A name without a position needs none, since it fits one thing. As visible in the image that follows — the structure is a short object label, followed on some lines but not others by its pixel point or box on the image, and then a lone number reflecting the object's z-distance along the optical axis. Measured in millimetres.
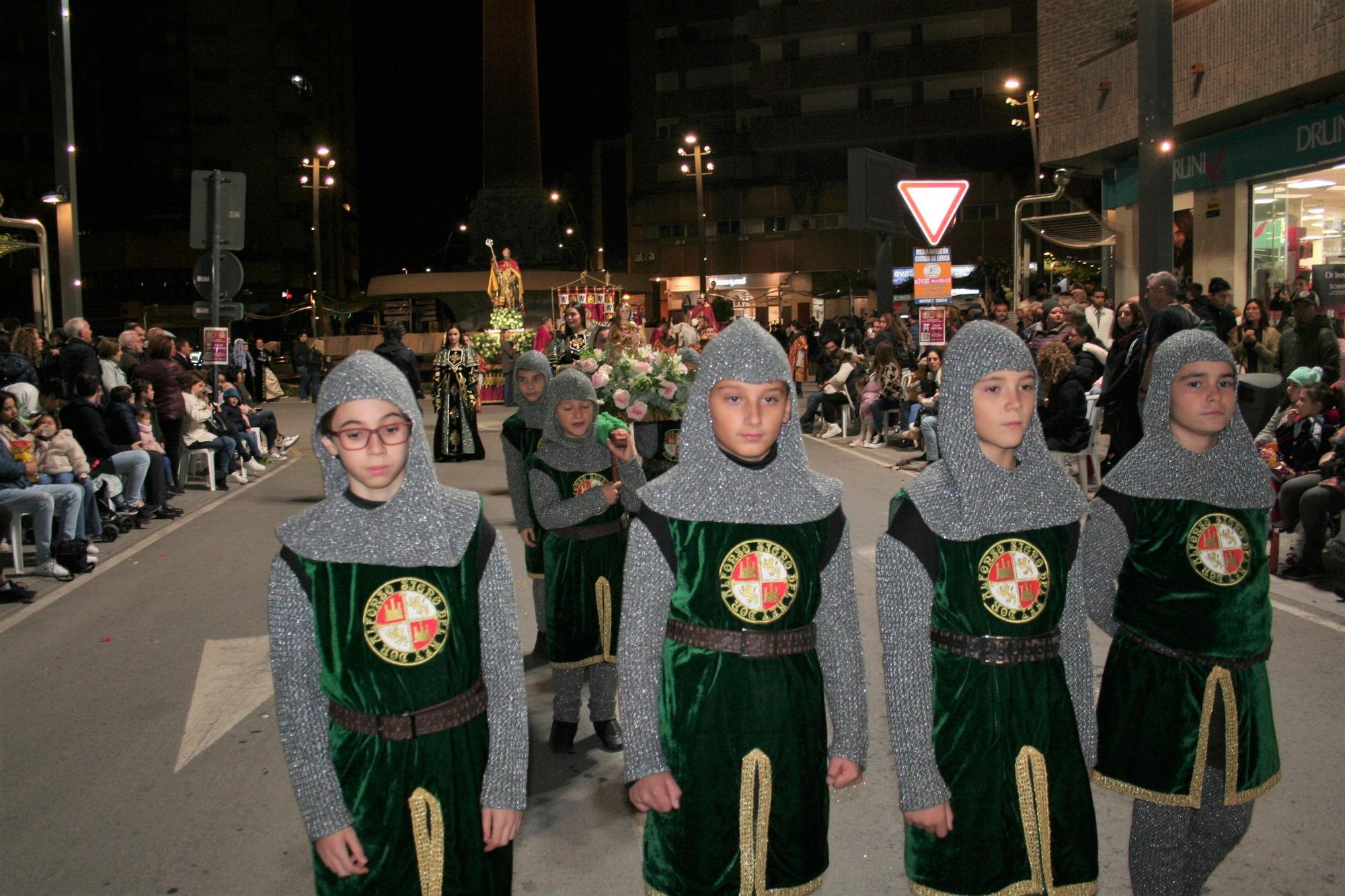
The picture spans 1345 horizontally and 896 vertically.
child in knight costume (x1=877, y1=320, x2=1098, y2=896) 3037
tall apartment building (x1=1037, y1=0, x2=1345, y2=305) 18078
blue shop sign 18125
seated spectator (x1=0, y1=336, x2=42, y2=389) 12875
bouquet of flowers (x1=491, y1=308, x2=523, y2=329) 28625
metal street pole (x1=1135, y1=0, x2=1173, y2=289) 10188
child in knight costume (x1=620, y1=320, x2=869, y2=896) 3043
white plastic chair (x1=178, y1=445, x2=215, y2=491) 16328
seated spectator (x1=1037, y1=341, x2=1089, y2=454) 12633
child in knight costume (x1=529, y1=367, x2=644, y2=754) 5719
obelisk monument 39938
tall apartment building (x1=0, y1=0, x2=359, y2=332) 77438
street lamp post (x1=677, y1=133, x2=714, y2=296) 45344
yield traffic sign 12812
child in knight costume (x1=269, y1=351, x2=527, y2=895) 2865
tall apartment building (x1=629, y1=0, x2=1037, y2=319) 60656
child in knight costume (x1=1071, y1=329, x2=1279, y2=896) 3467
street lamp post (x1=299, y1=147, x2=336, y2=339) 39219
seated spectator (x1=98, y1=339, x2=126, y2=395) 14320
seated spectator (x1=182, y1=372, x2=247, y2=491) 16219
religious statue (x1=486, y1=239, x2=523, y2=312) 32031
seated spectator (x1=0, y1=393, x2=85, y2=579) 10453
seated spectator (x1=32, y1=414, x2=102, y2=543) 11141
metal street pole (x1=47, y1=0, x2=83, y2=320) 17109
